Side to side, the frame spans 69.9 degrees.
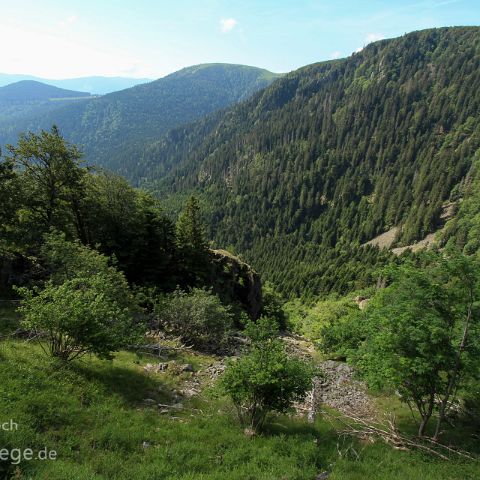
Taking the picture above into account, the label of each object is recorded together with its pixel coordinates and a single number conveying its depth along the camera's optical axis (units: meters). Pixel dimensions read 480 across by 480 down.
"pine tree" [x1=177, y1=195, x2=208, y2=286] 43.53
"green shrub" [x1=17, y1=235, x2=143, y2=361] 13.19
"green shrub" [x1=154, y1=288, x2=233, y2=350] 25.45
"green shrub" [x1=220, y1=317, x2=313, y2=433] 12.00
